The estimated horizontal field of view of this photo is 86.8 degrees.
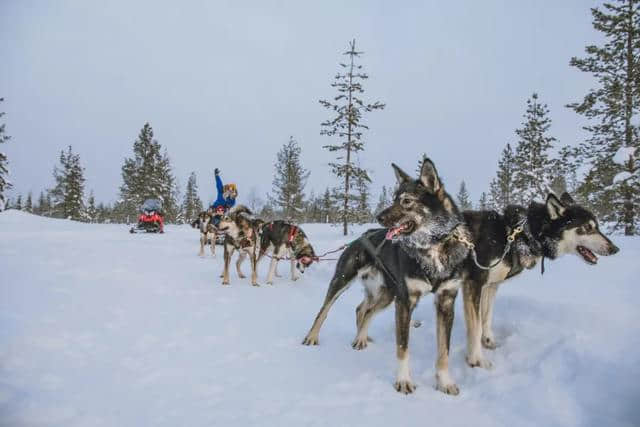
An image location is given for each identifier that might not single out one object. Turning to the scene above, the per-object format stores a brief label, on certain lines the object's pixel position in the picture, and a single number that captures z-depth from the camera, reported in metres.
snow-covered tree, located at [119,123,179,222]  42.34
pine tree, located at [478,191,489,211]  72.94
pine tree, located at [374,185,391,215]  78.62
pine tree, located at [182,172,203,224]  58.06
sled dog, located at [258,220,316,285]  9.80
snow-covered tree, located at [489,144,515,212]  38.53
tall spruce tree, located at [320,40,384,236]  22.12
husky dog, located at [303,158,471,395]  3.46
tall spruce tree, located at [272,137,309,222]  36.94
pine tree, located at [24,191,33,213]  77.55
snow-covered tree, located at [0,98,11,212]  28.61
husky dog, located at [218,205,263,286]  9.52
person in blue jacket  13.13
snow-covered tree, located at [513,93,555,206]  28.55
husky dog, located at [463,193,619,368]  3.75
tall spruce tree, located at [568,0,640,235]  15.70
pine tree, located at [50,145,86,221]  44.72
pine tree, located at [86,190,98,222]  64.88
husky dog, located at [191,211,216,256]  13.68
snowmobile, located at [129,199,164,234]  22.39
